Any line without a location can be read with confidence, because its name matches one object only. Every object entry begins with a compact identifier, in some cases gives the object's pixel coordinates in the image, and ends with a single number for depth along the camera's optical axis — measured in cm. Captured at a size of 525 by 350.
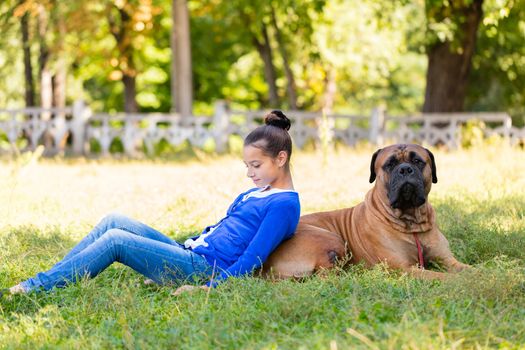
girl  529
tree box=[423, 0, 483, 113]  1673
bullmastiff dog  567
